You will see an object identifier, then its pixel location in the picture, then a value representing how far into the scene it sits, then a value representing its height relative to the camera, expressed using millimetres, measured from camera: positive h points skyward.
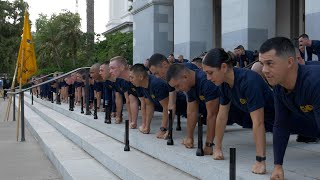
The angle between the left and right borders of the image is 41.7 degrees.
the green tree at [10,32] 50125 +7170
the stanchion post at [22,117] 10052 -688
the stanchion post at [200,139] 4660 -558
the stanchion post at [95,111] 9188 -492
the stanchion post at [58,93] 15805 -141
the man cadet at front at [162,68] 6117 +313
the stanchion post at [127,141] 6199 -766
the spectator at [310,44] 7113 +763
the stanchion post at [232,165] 3369 -624
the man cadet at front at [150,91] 6367 -38
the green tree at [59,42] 42344 +4919
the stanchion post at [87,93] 10245 -94
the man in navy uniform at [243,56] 8539 +674
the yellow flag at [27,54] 12656 +1066
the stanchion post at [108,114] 8091 -484
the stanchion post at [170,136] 5520 -619
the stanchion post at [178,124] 7145 -606
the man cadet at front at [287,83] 3277 +45
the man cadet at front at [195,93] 4988 -50
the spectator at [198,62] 7530 +493
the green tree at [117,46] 30892 +3233
